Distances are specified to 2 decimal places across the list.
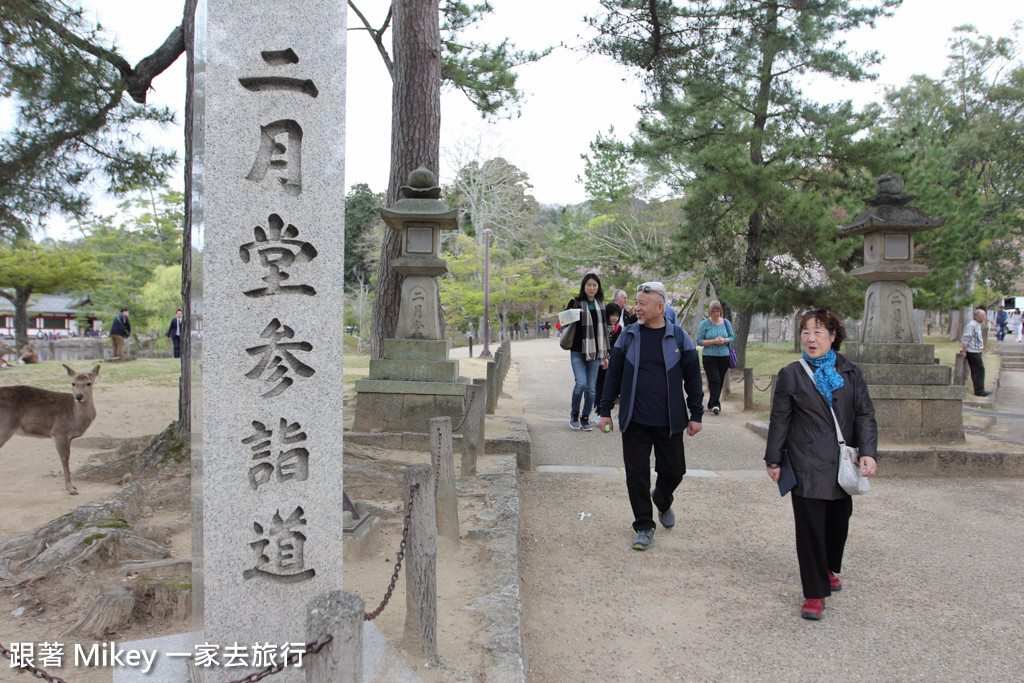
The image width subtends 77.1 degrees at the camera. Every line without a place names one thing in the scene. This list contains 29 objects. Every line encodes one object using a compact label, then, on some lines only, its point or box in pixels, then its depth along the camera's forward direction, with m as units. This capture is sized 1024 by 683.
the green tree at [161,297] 25.73
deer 4.83
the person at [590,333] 7.30
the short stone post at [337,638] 1.72
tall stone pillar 2.26
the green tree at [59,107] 6.02
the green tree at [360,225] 36.38
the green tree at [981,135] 20.28
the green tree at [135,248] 26.56
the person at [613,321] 7.74
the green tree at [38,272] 21.03
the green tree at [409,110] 8.25
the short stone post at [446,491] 3.91
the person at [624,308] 8.09
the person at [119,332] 16.90
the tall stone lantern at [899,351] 7.07
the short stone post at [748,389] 10.12
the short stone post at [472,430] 5.27
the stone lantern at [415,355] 6.64
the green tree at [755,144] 9.48
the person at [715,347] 8.94
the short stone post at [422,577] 2.65
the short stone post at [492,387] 9.05
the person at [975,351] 11.62
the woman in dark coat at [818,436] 3.27
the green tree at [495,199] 32.66
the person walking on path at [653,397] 4.06
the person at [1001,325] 30.01
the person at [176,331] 16.06
